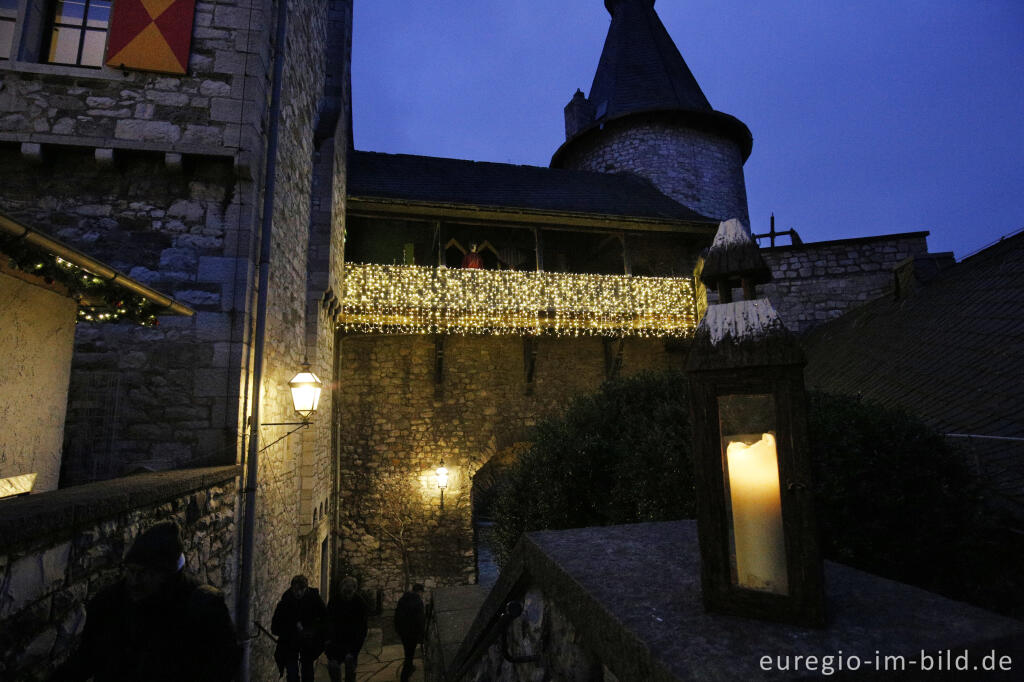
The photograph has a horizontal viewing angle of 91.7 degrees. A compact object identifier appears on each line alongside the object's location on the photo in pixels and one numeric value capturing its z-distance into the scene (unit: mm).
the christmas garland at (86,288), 2930
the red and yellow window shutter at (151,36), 4945
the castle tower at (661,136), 15609
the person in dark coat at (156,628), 1859
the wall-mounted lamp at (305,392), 5422
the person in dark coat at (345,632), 4953
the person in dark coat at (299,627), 4613
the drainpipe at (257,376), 4605
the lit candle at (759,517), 1480
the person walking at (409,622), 6141
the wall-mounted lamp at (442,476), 10694
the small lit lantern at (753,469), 1434
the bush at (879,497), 3656
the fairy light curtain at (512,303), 9906
